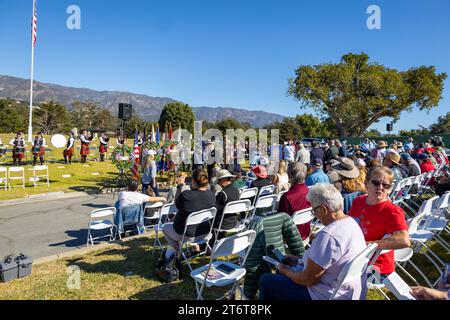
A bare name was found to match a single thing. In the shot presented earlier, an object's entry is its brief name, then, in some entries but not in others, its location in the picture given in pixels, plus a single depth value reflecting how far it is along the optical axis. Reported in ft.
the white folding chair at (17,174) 33.47
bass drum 62.49
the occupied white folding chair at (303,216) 10.66
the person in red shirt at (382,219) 8.47
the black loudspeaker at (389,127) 84.28
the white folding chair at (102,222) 15.28
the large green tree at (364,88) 97.96
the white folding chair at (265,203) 15.01
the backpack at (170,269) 11.64
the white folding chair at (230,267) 8.32
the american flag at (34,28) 71.31
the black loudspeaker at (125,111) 38.47
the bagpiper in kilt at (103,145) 59.57
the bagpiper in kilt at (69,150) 55.06
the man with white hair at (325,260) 6.67
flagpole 78.02
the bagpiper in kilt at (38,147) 50.14
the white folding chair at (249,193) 16.70
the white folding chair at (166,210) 14.41
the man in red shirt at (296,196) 11.64
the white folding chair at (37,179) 33.03
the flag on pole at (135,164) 33.50
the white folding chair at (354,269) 6.21
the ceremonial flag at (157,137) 40.30
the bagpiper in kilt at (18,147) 50.47
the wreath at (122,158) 33.35
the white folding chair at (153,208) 18.15
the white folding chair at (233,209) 12.98
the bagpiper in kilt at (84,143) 55.53
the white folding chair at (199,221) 11.52
